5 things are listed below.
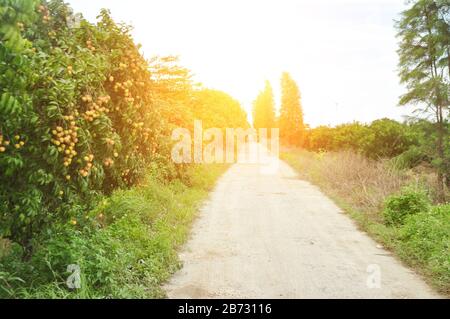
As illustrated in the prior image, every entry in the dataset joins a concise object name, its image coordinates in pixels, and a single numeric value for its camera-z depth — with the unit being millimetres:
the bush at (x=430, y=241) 6746
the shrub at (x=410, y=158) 18766
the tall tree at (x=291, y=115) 42188
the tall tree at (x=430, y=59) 17469
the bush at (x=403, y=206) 9781
